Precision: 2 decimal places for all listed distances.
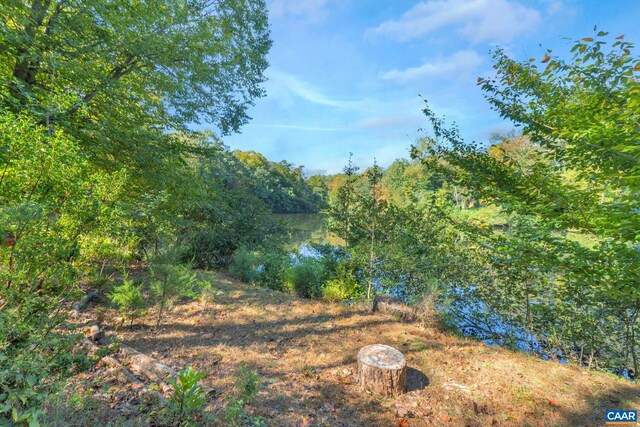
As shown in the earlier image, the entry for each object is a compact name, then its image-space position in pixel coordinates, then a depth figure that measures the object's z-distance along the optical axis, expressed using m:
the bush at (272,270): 8.70
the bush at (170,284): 5.29
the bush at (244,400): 2.66
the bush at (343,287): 7.48
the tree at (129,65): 4.52
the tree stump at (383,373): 3.60
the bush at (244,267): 9.25
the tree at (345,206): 7.62
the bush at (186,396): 2.07
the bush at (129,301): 4.61
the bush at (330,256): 8.79
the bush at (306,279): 8.01
